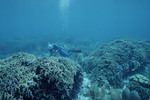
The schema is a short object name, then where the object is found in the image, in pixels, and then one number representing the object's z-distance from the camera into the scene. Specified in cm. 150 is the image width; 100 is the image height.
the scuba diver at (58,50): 973
